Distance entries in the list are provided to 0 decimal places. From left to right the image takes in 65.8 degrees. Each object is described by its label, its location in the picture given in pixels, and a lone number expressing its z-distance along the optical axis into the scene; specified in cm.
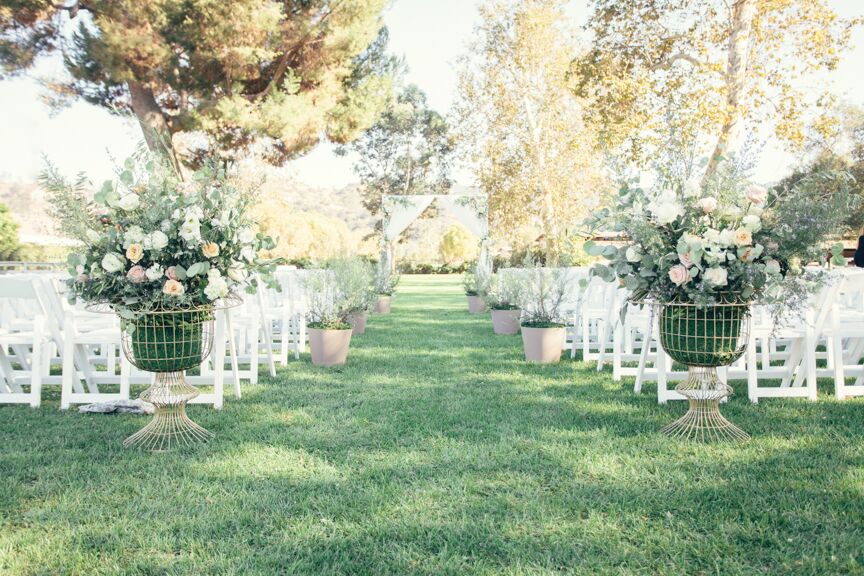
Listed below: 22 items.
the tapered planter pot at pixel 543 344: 609
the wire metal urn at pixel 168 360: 349
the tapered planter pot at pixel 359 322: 805
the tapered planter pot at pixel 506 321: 811
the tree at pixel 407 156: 3152
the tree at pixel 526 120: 1714
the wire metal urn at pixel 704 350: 345
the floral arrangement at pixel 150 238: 327
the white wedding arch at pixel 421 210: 1416
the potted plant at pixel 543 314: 611
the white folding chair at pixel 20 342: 421
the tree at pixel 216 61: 1193
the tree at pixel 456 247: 3006
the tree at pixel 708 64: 943
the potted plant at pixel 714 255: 320
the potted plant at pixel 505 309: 810
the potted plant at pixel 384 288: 1095
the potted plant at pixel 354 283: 652
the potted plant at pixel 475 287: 1058
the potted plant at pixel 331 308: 601
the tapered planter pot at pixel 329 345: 598
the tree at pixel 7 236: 2077
